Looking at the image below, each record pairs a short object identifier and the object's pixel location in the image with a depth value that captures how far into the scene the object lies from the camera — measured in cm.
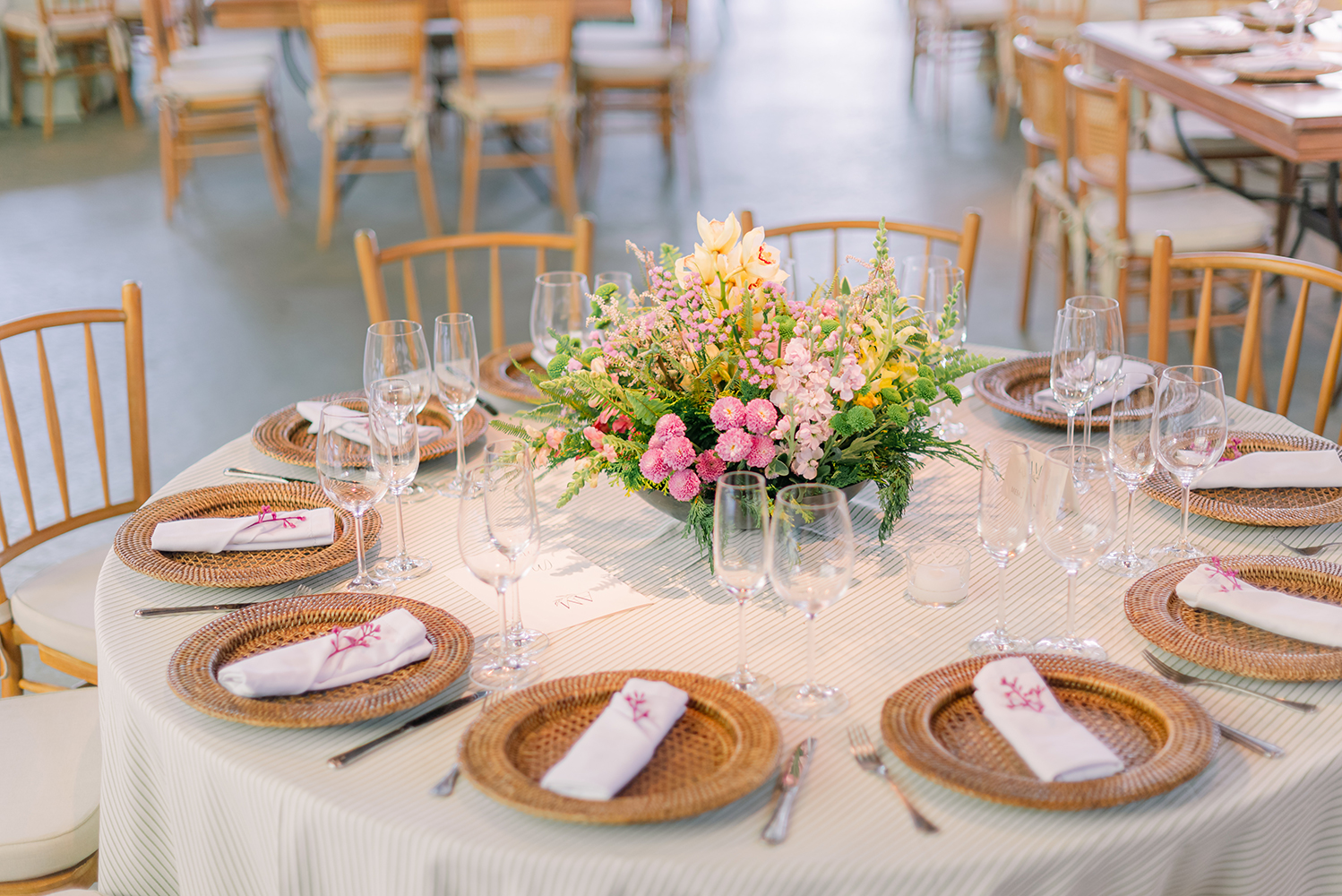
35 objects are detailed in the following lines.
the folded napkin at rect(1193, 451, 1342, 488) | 164
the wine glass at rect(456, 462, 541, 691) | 125
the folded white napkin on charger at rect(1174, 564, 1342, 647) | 130
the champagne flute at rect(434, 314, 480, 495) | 179
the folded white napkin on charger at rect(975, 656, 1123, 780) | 110
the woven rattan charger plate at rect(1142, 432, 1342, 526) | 156
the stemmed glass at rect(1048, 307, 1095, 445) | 169
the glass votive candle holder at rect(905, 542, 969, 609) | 144
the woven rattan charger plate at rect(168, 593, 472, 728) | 121
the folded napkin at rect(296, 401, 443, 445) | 184
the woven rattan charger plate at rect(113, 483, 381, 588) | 149
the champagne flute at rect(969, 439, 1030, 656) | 125
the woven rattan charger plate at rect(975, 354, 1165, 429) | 188
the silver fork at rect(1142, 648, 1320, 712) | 121
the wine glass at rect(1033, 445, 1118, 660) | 124
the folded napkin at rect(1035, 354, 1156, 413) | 188
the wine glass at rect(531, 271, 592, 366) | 195
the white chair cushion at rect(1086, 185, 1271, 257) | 373
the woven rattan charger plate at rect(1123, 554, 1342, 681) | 125
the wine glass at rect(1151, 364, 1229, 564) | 145
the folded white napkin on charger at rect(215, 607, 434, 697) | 125
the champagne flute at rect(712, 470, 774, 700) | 116
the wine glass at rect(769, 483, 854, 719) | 113
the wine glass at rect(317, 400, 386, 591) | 145
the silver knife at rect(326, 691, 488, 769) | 117
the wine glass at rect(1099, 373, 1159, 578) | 150
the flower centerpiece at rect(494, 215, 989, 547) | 143
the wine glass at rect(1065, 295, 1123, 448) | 170
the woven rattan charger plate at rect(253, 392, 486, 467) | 184
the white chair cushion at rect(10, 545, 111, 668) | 193
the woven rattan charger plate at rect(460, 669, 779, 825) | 106
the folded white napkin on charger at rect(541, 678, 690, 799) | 109
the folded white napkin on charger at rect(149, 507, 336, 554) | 156
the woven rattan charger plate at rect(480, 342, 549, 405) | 204
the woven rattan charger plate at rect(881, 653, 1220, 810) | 107
